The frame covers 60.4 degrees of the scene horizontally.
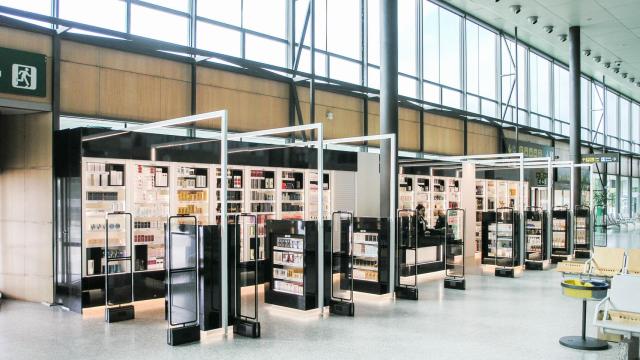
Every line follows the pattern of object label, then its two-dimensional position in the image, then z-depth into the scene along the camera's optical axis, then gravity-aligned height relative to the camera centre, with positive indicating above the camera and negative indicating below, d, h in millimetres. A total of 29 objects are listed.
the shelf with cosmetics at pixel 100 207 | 7723 -249
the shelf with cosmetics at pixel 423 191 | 13771 -24
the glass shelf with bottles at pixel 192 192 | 8891 -31
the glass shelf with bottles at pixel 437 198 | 14172 -208
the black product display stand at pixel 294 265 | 7590 -1060
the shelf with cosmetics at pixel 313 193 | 10734 -58
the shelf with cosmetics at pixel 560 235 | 13875 -1151
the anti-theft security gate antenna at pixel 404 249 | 8773 -1021
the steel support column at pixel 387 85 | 9664 +1867
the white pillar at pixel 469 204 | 13414 -340
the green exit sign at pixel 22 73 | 7645 +1667
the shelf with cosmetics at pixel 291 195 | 10445 -94
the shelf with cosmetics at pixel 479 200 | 15281 -286
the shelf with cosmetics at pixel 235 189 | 9625 +20
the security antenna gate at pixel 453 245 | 9758 -1045
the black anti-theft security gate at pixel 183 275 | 6371 -995
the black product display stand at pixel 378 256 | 8688 -1016
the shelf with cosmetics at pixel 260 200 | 9820 -184
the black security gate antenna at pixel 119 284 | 7234 -1319
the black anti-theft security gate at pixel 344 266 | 7605 -1227
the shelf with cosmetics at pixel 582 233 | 14508 -1150
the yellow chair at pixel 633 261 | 8305 -1089
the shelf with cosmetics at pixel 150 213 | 8328 -359
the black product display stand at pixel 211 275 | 6473 -1019
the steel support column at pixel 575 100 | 15852 +2639
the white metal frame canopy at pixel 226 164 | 6207 +326
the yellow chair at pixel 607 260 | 8541 -1123
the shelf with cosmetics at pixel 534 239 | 12423 -1134
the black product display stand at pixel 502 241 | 11438 -1094
